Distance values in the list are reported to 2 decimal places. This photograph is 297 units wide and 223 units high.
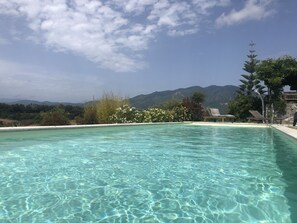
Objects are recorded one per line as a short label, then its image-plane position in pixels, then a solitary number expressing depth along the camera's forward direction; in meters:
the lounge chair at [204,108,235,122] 13.56
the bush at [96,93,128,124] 11.03
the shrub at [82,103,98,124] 10.75
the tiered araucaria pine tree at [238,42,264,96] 18.84
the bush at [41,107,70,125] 9.29
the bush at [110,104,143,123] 11.06
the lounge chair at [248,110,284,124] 12.31
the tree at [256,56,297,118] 14.64
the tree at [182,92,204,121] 14.27
